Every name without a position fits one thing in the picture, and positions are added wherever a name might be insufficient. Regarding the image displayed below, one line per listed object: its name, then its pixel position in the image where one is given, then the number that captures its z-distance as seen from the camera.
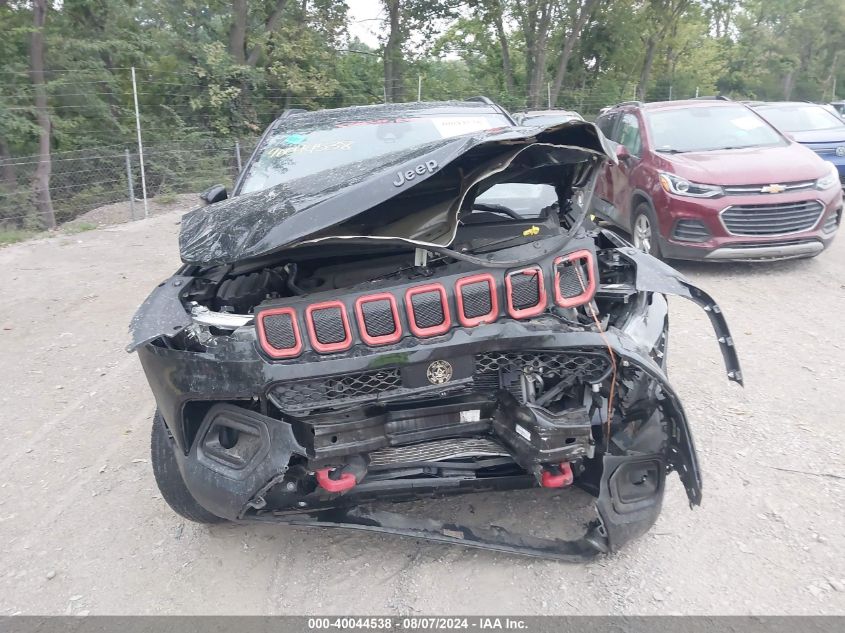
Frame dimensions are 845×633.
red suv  6.32
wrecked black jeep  2.28
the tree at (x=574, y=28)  26.05
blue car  10.29
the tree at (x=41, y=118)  11.74
